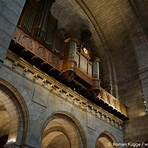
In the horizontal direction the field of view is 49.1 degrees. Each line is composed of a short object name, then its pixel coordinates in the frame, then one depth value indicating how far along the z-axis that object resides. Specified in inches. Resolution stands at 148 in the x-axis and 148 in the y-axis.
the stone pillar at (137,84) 382.5
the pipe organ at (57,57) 275.7
